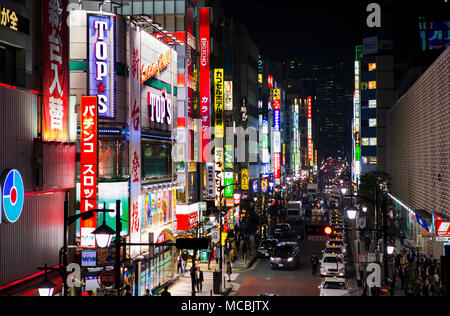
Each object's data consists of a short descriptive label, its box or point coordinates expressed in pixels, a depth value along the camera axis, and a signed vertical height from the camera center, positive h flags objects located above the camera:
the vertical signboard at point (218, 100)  60.62 +6.37
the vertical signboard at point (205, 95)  57.08 +6.59
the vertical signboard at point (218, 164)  61.98 -0.68
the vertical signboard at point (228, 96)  71.31 +8.15
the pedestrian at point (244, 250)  50.44 -8.45
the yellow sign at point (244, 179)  80.59 -3.09
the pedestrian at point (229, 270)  41.00 -8.39
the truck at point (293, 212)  78.19 -7.75
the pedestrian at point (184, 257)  45.44 -8.15
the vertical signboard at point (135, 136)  32.44 +1.40
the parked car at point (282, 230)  63.97 -8.45
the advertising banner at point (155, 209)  36.19 -3.56
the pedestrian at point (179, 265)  42.99 -8.33
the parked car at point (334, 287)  31.12 -7.57
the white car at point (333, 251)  43.71 -7.54
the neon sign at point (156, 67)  36.50 +6.46
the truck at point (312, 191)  117.00 -7.11
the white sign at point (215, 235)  45.46 -6.36
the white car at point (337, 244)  47.57 -7.57
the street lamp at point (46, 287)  14.98 -3.52
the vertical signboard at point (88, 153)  26.16 +0.28
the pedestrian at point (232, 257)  48.30 -8.74
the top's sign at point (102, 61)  30.08 +5.36
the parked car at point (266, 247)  53.11 -8.61
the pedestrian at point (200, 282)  37.00 -8.34
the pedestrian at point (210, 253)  46.89 -8.51
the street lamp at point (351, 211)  27.17 -2.66
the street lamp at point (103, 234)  15.00 -2.05
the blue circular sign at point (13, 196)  18.70 -1.28
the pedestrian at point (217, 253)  47.16 -8.30
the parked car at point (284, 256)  44.59 -8.04
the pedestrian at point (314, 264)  42.34 -8.18
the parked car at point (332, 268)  39.47 -7.99
